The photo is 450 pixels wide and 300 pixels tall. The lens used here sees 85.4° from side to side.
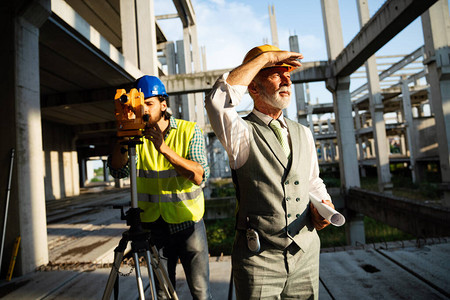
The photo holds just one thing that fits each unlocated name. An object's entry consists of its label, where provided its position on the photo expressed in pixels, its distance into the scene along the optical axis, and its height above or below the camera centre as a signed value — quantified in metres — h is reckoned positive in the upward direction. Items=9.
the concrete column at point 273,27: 20.64 +11.72
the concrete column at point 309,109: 18.42 +3.74
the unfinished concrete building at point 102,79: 3.23 +2.71
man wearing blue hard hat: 1.69 -0.16
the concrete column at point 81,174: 26.58 +0.41
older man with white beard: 1.20 -0.14
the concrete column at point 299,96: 15.65 +4.16
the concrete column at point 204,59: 27.95 +12.70
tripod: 1.41 -0.38
